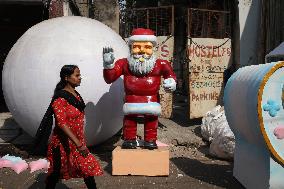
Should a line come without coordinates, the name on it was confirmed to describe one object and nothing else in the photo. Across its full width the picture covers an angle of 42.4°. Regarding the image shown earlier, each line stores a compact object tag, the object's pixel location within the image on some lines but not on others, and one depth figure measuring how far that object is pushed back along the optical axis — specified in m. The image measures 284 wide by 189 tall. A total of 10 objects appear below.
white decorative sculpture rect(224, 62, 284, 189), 3.73
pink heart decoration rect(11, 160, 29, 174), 5.33
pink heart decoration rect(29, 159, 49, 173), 5.38
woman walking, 3.67
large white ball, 5.49
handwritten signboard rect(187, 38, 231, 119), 8.18
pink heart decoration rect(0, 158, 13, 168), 5.51
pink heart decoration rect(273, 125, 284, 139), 3.75
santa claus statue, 5.29
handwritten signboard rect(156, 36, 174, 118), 8.51
